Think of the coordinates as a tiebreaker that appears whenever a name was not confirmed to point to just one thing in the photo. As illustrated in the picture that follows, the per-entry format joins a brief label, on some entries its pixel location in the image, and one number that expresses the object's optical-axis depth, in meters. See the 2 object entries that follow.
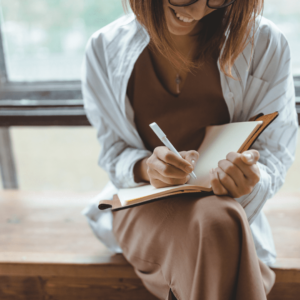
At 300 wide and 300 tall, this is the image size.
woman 0.55
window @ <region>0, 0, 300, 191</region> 1.15
